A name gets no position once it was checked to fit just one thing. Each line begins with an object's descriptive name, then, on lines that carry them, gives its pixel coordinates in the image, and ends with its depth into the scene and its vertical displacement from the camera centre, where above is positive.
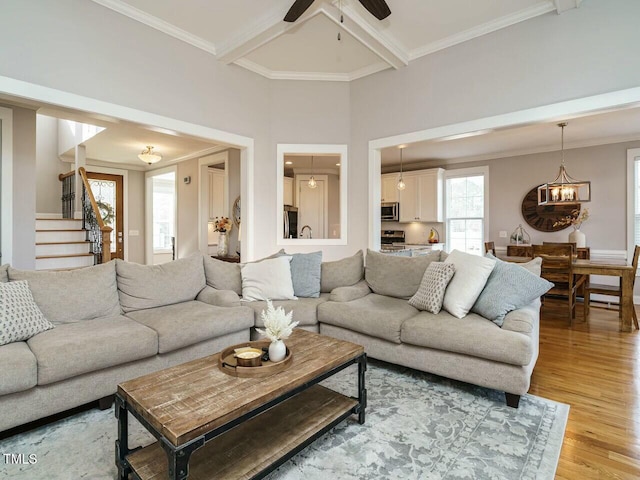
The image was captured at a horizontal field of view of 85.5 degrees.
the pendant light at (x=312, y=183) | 7.18 +0.99
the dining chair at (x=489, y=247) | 5.66 -0.27
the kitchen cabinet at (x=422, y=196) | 7.28 +0.74
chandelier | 4.96 +0.55
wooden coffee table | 1.34 -0.78
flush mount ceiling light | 5.54 +1.20
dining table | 4.04 -0.52
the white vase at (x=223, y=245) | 5.83 -0.24
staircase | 4.95 -0.22
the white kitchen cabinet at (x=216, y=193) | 6.50 +0.73
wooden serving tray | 1.73 -0.70
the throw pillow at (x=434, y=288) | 2.88 -0.49
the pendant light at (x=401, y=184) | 6.79 +0.91
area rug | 1.70 -1.18
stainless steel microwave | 7.80 +0.44
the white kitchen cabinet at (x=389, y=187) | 7.86 +1.00
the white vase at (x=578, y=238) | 5.46 -0.12
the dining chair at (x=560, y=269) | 4.33 -0.50
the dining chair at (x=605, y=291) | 4.11 -0.78
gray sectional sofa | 2.01 -0.72
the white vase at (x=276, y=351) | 1.87 -0.65
